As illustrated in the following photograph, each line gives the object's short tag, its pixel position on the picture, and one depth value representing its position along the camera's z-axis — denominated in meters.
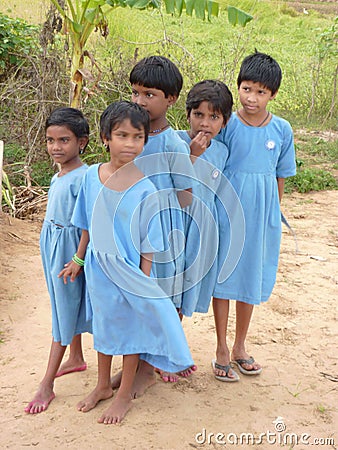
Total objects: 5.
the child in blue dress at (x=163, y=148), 2.37
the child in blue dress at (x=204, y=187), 2.48
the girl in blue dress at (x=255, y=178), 2.62
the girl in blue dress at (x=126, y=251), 2.25
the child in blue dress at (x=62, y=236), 2.45
